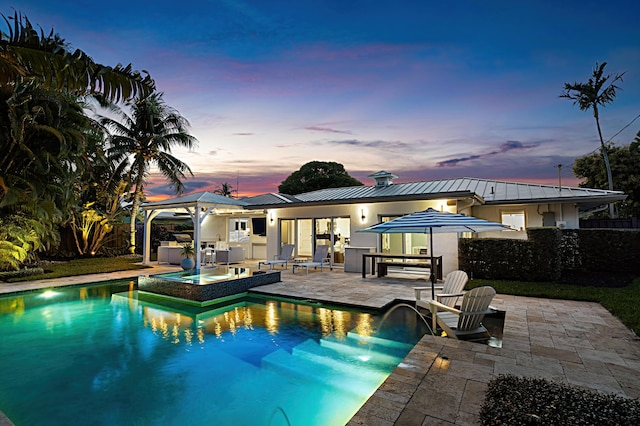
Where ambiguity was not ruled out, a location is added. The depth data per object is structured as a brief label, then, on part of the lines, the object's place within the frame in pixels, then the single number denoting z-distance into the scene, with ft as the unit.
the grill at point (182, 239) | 66.51
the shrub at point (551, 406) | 8.50
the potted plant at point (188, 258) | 46.55
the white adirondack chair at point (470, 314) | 17.12
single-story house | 38.01
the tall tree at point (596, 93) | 68.03
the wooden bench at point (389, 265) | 35.68
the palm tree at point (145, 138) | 59.36
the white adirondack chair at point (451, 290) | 20.23
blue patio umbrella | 20.72
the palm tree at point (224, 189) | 190.60
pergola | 46.70
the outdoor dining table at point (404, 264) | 35.50
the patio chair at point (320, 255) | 43.86
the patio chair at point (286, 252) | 47.53
